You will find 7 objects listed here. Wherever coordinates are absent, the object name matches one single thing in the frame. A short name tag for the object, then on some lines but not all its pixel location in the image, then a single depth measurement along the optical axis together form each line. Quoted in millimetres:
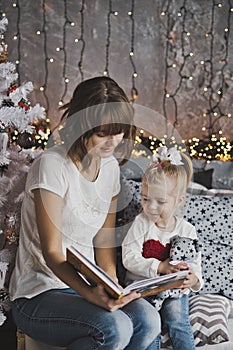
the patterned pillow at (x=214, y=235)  2389
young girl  2150
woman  1788
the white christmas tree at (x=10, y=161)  2326
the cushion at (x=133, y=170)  2645
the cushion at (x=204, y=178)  2811
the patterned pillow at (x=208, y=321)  2059
